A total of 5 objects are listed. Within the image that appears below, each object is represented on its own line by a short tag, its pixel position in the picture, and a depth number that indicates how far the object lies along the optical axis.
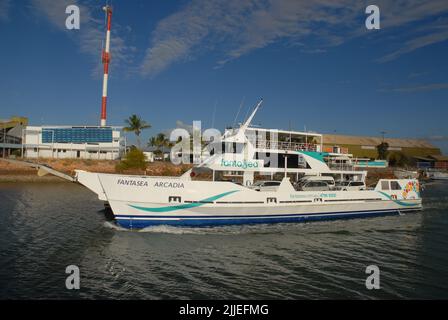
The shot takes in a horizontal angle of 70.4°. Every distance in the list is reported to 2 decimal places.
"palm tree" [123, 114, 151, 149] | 70.81
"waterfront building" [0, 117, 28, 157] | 65.49
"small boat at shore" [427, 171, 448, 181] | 90.12
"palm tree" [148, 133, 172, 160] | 80.81
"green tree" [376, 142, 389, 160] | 93.06
